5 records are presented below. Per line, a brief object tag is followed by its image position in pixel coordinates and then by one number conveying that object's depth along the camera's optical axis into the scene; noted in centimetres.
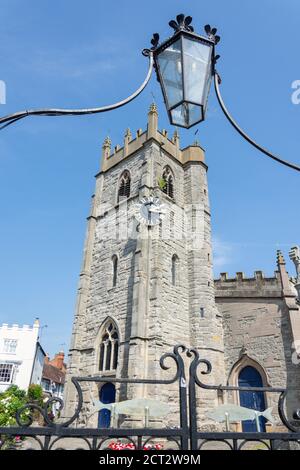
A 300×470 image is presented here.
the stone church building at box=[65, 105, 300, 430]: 1706
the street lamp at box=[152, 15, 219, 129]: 306
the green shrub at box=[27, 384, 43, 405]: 2804
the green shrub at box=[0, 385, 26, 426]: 1223
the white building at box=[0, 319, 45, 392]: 3008
